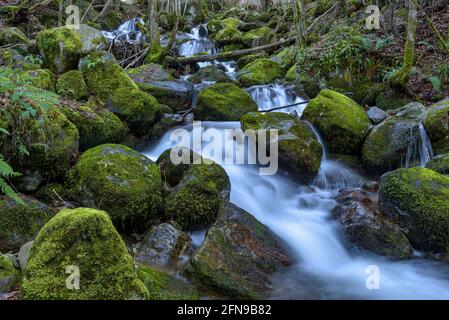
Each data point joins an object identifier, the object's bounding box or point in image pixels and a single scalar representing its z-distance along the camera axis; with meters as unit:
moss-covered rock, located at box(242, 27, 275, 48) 16.20
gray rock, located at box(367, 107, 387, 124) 8.11
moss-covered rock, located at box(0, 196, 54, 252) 4.19
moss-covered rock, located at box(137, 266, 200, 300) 3.44
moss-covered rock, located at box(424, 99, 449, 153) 7.14
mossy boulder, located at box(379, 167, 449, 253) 5.05
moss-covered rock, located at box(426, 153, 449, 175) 6.21
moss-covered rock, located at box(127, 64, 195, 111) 9.04
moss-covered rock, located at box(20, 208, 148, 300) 2.80
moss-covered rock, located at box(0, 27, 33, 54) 11.02
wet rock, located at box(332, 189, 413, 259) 5.04
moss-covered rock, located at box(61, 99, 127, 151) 6.10
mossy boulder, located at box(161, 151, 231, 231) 5.14
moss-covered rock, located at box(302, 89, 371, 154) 7.60
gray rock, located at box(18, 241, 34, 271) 3.53
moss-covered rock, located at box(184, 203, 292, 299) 3.95
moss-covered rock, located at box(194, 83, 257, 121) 8.58
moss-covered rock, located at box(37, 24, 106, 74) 8.30
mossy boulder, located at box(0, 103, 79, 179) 4.83
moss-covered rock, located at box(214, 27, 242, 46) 16.98
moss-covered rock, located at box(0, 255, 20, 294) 3.24
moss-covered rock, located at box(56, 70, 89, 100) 7.21
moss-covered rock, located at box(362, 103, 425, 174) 7.18
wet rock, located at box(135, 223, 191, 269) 4.29
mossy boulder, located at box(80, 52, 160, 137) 7.38
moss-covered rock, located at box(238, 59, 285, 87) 11.39
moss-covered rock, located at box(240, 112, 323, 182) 6.91
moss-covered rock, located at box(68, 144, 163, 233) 4.81
